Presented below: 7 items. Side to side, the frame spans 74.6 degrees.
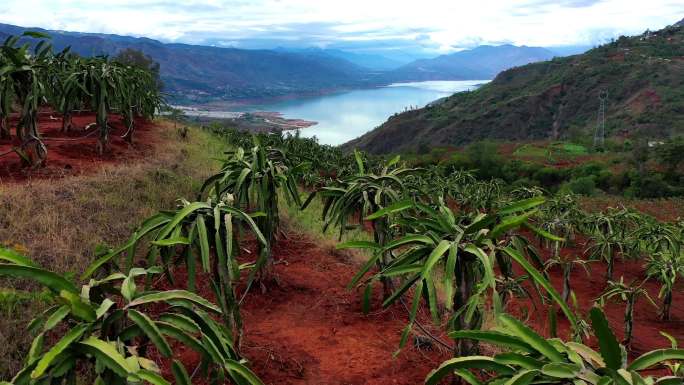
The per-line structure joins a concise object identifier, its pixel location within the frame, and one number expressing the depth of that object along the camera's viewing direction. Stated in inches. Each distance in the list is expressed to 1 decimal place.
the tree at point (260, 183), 168.6
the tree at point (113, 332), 67.9
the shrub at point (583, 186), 1114.1
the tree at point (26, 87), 254.4
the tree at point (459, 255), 92.0
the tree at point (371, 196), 166.9
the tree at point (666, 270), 248.7
